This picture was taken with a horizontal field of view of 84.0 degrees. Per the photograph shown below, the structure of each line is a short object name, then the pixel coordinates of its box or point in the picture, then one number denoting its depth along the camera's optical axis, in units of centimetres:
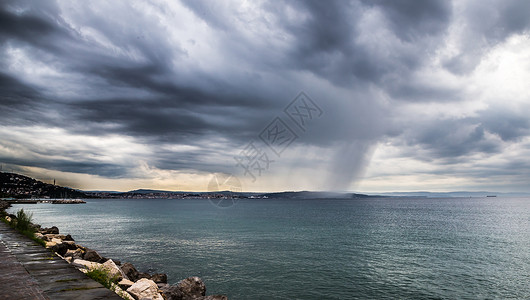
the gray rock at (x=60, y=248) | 2022
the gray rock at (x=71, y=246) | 2605
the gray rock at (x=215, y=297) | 1559
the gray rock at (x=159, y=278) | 2106
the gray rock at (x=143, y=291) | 1409
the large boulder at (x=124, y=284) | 1500
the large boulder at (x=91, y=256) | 2191
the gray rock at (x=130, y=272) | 1989
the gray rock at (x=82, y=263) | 1599
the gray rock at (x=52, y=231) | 3677
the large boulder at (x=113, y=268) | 1619
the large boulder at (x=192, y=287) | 1719
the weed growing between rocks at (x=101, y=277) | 1048
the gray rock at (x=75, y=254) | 2232
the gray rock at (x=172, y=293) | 1647
